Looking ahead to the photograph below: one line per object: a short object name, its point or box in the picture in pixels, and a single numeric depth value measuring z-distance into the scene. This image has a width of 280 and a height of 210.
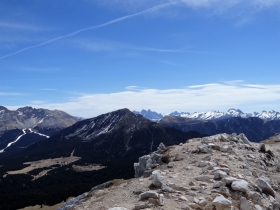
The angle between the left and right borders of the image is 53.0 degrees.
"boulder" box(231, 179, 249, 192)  16.69
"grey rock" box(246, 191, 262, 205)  16.44
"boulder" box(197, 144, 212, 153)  24.77
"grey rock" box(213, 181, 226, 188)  16.98
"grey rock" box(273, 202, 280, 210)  16.75
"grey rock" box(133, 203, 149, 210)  13.69
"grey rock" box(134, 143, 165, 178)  26.45
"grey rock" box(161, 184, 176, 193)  16.02
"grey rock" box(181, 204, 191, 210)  14.17
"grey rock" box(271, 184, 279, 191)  19.56
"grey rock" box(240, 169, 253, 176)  20.24
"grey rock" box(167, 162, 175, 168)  22.47
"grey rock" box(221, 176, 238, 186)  17.20
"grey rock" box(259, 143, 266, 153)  27.83
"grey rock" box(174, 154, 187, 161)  24.19
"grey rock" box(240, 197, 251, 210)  15.45
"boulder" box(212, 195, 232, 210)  14.59
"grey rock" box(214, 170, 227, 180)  18.34
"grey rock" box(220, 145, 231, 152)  25.09
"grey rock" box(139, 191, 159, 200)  14.71
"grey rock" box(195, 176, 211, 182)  18.28
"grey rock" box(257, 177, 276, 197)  18.12
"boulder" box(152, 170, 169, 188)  16.73
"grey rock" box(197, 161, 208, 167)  21.37
